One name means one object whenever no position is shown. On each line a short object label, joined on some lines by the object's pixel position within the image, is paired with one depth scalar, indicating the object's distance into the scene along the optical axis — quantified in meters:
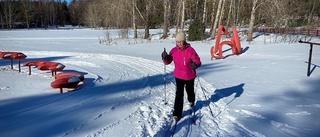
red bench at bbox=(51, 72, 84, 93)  6.73
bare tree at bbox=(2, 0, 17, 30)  69.72
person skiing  4.35
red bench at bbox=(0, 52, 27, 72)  10.96
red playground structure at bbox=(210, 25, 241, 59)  13.43
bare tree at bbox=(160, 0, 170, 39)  23.52
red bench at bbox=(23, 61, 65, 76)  9.01
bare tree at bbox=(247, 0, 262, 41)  18.94
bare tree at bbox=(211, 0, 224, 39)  22.43
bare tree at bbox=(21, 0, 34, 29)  73.75
